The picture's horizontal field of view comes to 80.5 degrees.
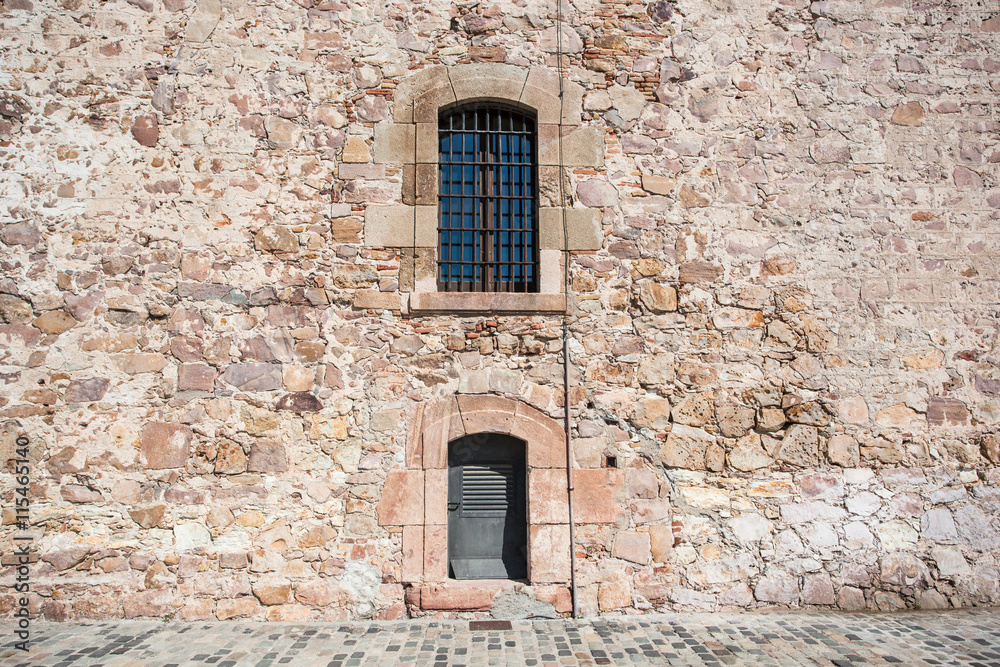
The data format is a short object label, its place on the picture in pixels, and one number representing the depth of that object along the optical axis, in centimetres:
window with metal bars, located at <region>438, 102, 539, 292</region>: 489
